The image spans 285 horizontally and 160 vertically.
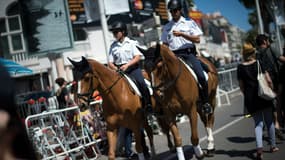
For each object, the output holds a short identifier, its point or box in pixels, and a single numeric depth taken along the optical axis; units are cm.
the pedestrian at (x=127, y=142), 938
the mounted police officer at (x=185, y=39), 763
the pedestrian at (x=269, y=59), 808
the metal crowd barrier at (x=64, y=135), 835
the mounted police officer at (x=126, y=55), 758
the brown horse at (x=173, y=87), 661
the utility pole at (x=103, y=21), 1406
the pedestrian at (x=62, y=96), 1152
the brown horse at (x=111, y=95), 693
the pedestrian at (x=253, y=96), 722
